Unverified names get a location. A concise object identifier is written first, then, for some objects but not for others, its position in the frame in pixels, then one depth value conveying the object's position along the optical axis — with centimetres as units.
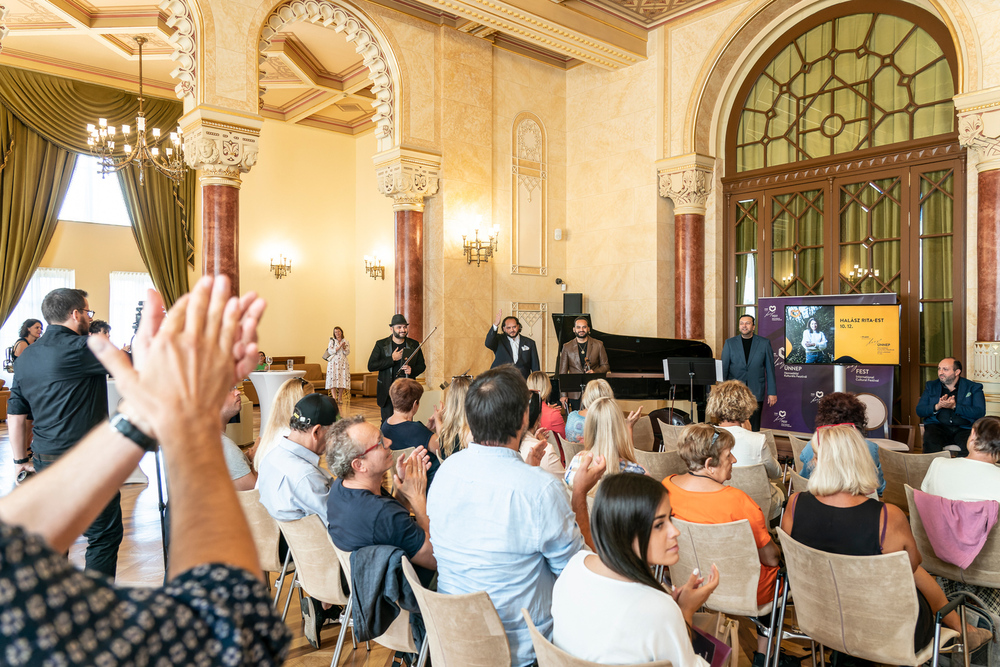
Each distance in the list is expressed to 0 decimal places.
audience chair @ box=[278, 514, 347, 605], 267
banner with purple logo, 725
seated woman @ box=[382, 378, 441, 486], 383
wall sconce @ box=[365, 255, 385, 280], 1410
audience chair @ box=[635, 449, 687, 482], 418
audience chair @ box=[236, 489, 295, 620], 299
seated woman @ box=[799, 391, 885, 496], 380
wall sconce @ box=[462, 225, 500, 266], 920
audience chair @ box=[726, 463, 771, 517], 354
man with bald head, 574
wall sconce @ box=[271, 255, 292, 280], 1359
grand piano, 751
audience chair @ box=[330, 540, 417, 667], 240
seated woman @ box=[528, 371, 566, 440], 508
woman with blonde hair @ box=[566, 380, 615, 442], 440
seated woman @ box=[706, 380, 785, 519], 381
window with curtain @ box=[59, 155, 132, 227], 1179
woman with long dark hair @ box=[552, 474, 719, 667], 156
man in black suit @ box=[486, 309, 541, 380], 791
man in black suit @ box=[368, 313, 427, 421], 691
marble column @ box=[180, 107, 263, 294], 714
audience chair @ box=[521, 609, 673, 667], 152
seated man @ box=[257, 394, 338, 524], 298
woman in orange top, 273
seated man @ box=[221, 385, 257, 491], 354
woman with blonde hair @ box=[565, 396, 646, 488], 342
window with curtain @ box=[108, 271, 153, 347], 1223
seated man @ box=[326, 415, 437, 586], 240
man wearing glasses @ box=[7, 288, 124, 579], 332
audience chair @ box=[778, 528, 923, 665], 222
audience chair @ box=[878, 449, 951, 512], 386
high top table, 742
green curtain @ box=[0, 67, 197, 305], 1089
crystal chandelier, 891
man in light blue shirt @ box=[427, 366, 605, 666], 196
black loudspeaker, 998
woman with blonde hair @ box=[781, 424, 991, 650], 246
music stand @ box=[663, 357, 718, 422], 717
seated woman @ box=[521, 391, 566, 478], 316
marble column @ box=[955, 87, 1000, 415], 657
